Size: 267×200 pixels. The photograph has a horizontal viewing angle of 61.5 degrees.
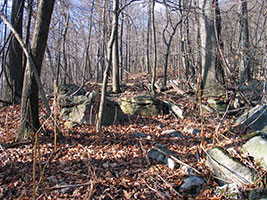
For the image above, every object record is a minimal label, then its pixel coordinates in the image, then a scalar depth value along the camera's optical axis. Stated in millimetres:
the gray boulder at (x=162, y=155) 3802
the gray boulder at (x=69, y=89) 8664
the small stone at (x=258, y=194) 2891
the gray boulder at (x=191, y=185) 3221
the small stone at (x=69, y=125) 5615
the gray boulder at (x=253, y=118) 5034
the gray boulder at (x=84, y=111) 5929
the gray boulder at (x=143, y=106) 6938
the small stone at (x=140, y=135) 5176
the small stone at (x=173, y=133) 5176
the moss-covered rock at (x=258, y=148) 3402
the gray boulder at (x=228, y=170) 3250
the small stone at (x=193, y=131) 5309
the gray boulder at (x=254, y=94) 6751
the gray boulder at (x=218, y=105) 6949
